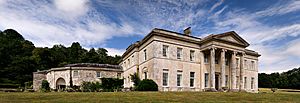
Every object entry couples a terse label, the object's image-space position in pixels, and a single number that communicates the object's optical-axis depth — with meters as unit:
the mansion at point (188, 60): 18.81
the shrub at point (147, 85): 16.78
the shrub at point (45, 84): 26.93
